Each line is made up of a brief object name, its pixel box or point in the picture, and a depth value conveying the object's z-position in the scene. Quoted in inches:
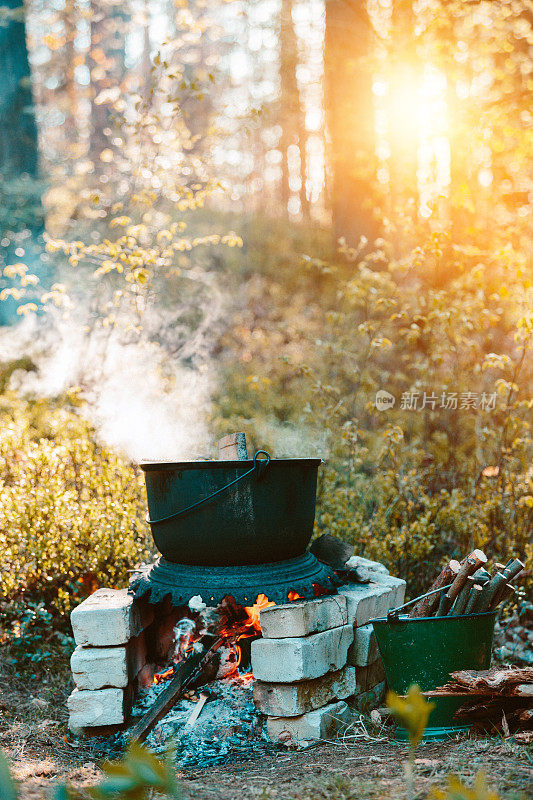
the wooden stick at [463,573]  113.7
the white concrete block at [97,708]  114.7
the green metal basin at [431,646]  108.3
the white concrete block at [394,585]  135.6
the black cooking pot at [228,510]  116.9
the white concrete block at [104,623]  116.1
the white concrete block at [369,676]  124.2
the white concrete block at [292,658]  107.0
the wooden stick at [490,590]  111.7
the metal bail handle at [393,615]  107.7
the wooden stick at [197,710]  112.1
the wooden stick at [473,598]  111.9
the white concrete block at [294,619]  108.9
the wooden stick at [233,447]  138.1
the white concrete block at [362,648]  122.3
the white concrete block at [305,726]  109.5
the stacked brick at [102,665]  115.0
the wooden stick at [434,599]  118.3
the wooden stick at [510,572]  114.2
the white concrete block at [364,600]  121.6
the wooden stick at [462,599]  113.2
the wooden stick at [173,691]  111.0
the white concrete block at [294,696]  108.9
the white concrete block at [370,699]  123.3
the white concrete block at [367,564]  146.1
